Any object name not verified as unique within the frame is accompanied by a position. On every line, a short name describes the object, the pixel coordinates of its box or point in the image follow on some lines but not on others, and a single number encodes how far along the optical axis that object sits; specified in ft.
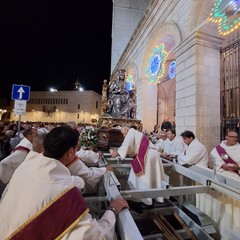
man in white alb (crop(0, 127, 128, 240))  3.23
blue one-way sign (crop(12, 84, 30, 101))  18.63
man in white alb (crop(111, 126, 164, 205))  9.59
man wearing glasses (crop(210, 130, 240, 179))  10.08
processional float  6.22
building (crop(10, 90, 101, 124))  132.05
